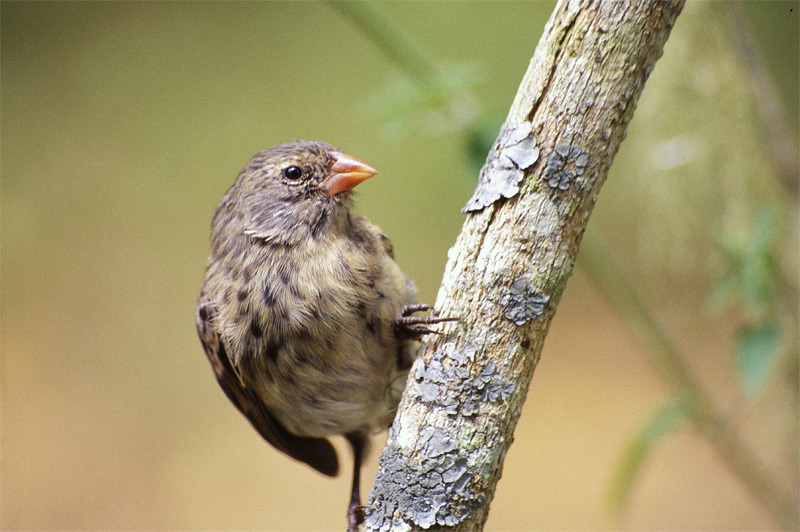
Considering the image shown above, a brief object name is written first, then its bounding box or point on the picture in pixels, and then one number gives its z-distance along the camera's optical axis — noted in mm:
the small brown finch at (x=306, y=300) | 4621
